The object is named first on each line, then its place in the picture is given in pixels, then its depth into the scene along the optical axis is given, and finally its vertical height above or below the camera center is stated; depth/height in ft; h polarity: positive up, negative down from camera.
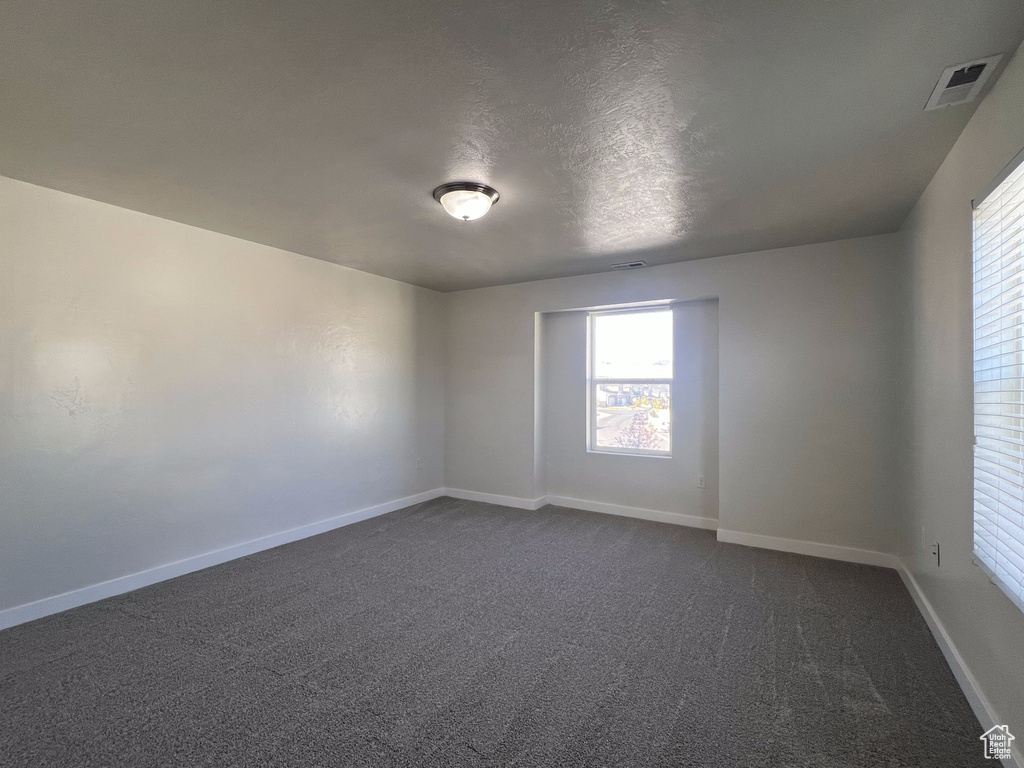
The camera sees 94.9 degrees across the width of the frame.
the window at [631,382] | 16.25 +0.11
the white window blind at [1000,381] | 5.32 +0.08
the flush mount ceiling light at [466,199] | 8.93 +3.58
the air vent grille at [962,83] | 5.58 +3.81
